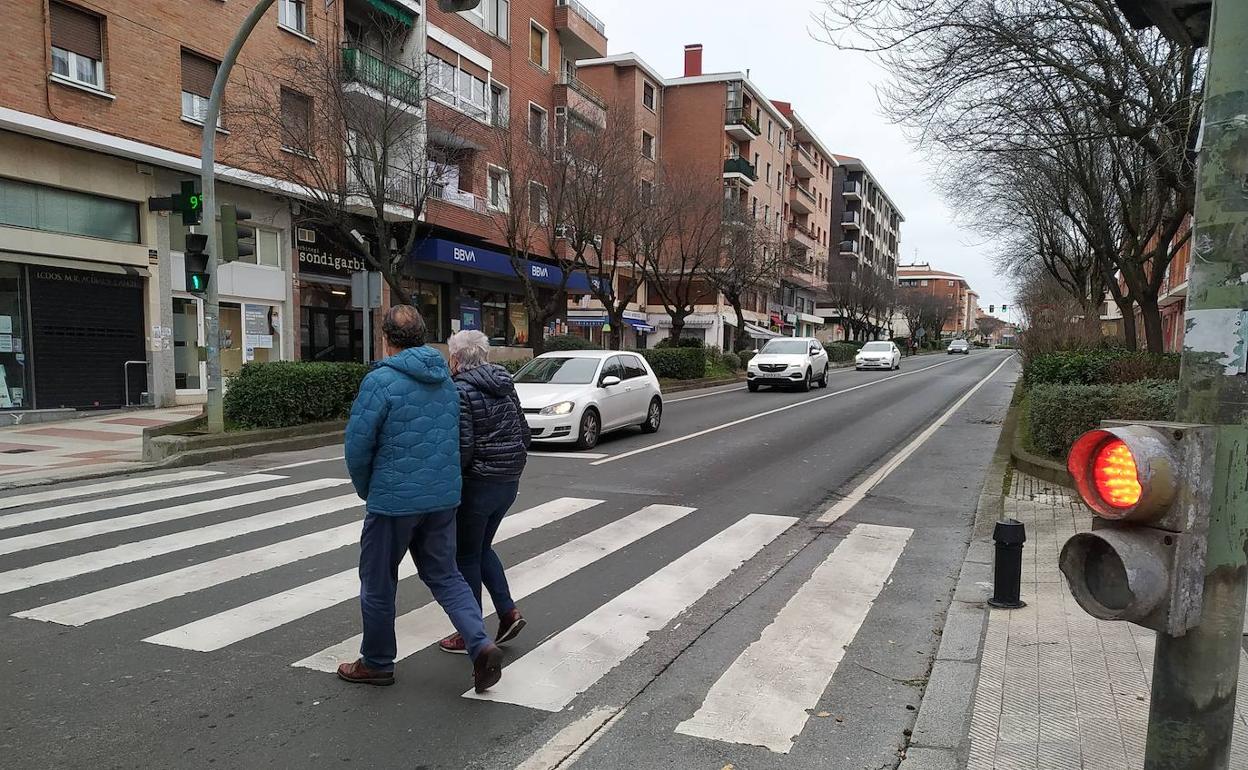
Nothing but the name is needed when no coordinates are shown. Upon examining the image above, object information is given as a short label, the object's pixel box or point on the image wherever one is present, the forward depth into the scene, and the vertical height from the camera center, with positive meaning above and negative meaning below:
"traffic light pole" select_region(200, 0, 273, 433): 11.29 +0.51
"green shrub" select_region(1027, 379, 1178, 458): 8.25 -0.75
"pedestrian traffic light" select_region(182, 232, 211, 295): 11.33 +0.88
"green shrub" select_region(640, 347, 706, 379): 26.11 -0.99
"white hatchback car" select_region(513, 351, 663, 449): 11.57 -0.99
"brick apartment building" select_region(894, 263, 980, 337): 141.75 +10.02
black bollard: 4.73 -1.41
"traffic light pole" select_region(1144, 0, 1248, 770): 1.97 -0.16
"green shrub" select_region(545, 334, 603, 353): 22.81 -0.35
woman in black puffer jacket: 3.90 -0.58
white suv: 24.25 -0.98
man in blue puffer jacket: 3.47 -0.70
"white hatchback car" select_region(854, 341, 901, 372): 39.91 -1.10
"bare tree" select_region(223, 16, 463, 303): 14.81 +3.93
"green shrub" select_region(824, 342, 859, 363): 46.28 -1.02
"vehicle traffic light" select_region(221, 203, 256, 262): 11.20 +1.31
